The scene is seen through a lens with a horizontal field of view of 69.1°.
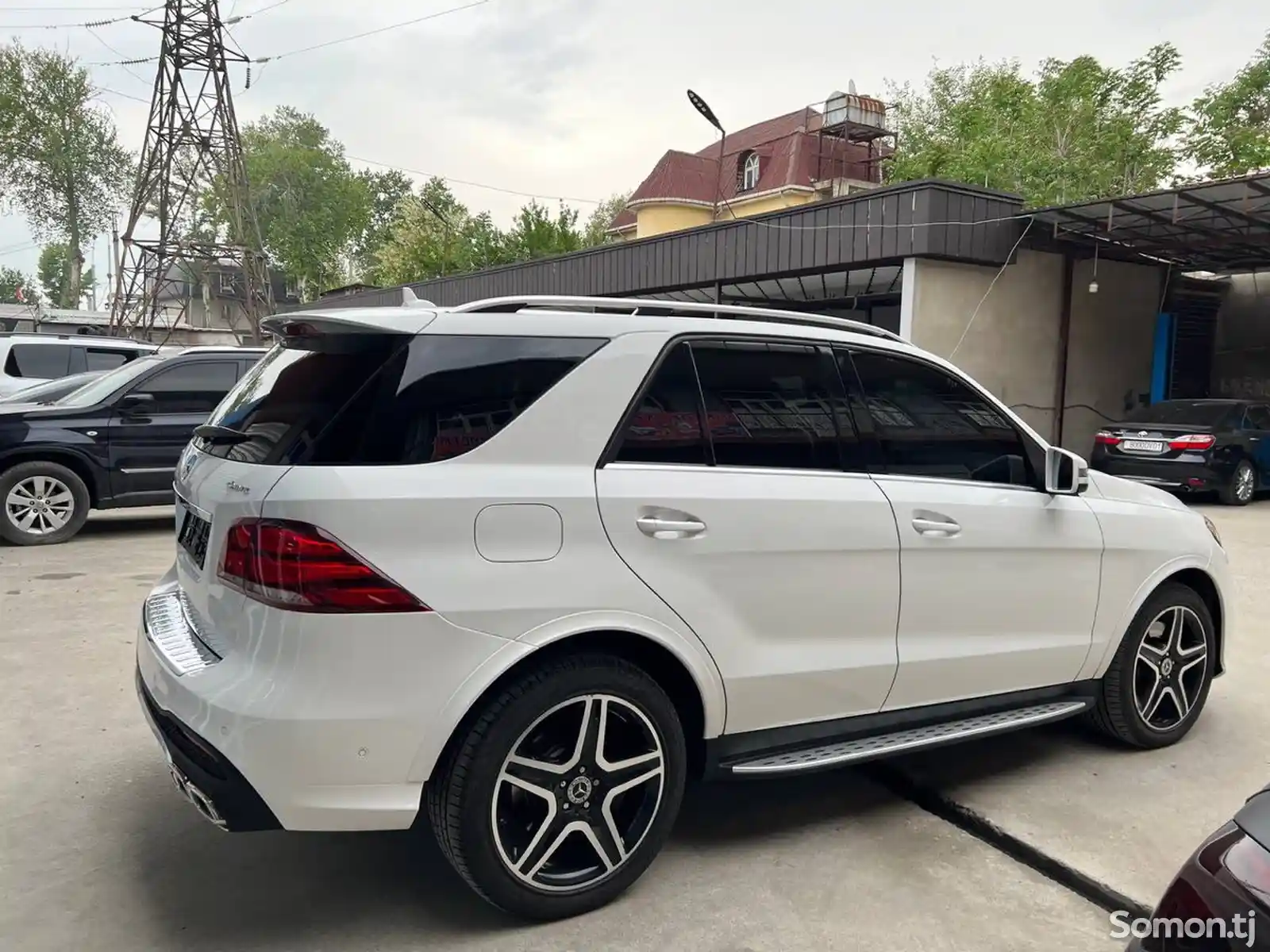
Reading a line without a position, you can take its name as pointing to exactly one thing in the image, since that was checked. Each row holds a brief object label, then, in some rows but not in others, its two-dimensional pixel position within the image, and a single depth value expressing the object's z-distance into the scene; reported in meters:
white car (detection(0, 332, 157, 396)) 12.80
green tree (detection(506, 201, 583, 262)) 30.52
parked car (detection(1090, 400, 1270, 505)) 11.77
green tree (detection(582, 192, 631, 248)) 57.50
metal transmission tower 27.08
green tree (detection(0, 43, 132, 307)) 46.22
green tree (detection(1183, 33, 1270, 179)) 27.86
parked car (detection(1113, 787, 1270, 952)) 1.41
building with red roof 33.88
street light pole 18.06
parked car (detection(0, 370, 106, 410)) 9.88
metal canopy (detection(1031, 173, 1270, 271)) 11.37
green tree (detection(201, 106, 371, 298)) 59.16
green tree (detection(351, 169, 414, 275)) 66.44
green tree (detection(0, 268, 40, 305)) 93.31
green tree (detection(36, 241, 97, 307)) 82.16
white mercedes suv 2.32
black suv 7.93
